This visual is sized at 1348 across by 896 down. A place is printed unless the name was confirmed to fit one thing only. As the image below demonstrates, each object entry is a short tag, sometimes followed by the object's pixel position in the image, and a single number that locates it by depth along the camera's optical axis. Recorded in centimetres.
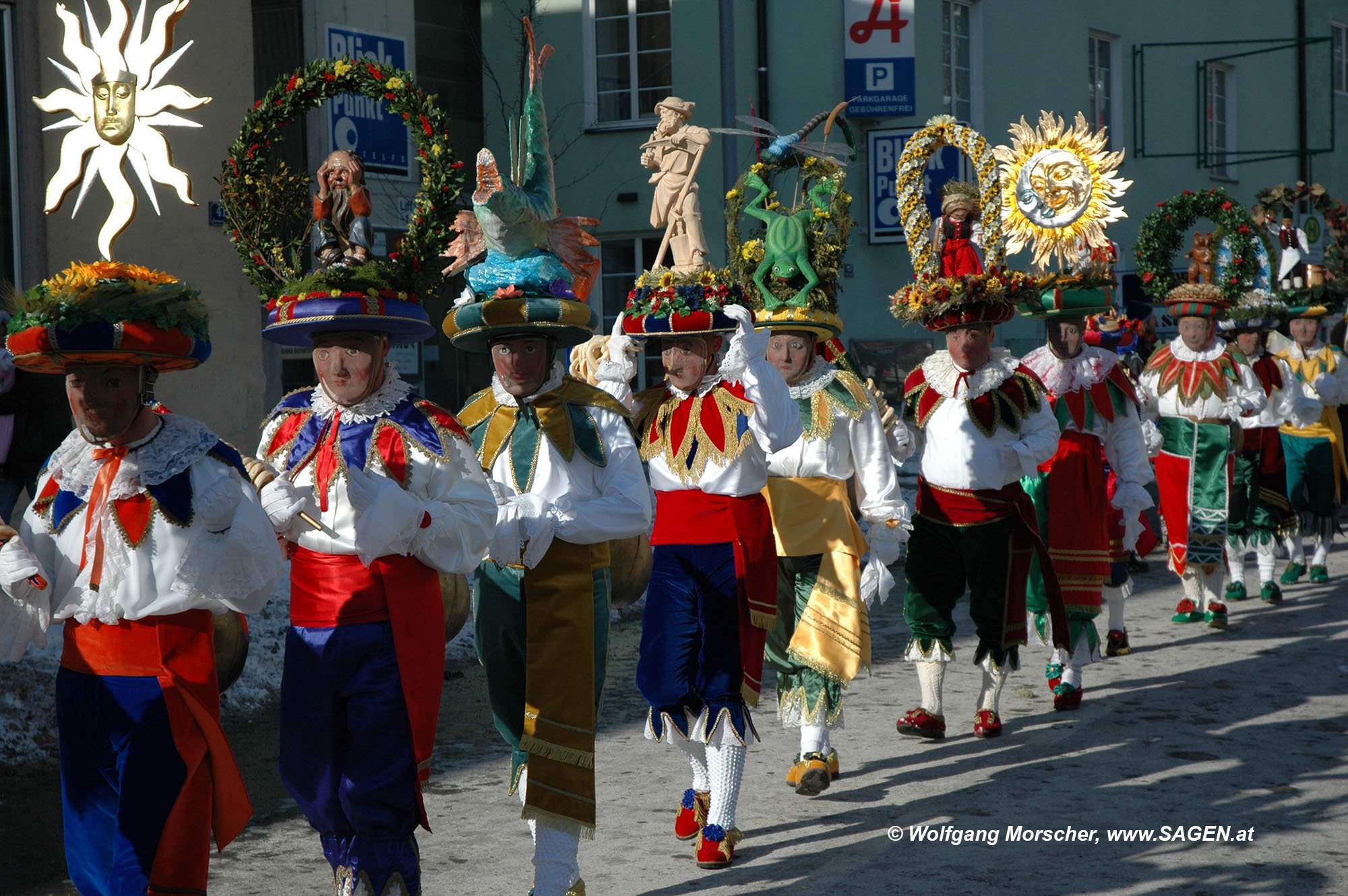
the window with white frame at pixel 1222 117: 2422
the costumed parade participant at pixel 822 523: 658
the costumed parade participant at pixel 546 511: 482
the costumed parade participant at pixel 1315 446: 1222
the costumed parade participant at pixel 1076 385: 803
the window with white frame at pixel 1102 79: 2153
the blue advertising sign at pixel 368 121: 1258
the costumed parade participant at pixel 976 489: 740
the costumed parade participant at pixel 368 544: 426
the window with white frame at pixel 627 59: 1812
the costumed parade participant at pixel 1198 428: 1035
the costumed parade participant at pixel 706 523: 568
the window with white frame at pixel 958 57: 1848
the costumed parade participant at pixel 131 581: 385
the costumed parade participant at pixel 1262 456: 1135
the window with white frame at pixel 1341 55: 2744
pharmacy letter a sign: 1677
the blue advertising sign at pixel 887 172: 1645
